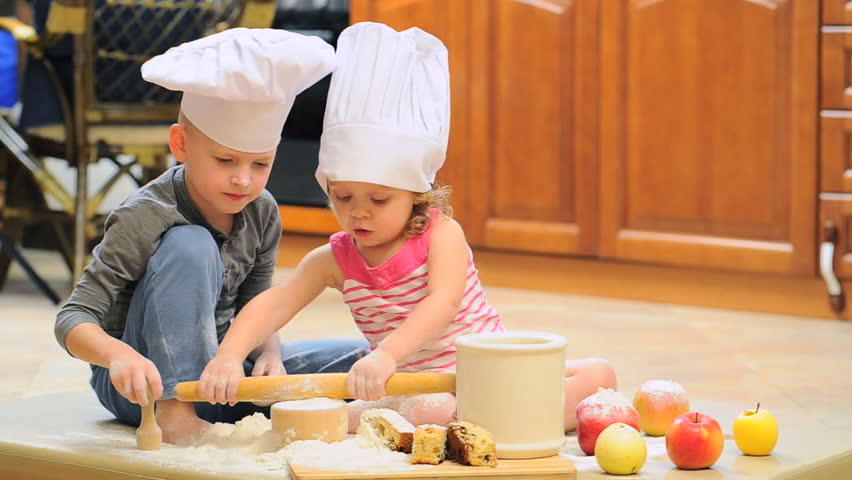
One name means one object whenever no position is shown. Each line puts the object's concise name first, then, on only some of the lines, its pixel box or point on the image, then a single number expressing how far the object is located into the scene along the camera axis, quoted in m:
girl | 4.27
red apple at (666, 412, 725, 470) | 4.10
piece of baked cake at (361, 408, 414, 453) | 4.15
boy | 4.23
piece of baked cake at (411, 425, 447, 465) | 4.08
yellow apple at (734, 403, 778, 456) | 4.19
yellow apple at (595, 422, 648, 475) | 4.08
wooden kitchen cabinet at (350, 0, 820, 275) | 5.77
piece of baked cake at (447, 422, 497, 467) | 4.06
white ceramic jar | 4.10
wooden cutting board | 4.02
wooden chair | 5.80
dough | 4.17
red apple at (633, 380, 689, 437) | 4.37
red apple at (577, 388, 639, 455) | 4.22
